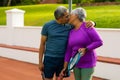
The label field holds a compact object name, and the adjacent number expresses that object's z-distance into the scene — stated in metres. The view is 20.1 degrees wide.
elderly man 4.59
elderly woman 4.30
